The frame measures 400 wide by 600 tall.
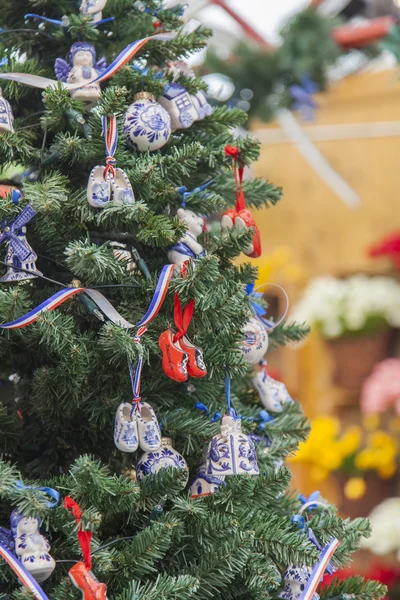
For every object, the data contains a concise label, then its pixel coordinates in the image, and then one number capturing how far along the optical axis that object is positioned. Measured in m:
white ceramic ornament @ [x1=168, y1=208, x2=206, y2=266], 2.46
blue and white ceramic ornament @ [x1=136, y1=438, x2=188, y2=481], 2.42
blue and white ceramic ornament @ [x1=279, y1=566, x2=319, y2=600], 2.50
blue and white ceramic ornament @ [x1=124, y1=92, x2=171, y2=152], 2.47
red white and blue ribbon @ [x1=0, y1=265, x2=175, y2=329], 2.36
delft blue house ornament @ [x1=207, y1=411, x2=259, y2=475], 2.42
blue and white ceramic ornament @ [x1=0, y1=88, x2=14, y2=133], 2.44
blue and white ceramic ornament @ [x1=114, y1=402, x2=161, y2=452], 2.38
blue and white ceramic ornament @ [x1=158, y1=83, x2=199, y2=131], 2.53
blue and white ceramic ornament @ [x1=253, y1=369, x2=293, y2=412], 2.65
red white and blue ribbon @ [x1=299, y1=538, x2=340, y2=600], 2.43
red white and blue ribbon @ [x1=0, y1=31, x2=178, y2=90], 2.47
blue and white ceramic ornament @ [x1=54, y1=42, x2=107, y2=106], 2.47
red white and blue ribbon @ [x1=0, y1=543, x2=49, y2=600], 2.28
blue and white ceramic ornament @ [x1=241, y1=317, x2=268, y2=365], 2.55
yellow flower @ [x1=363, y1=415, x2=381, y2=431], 4.71
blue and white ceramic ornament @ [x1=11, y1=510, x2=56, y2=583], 2.31
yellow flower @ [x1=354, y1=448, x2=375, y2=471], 4.57
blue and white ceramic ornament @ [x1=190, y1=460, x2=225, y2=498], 2.45
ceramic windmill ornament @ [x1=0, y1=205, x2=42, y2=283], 2.41
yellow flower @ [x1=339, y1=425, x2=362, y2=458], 4.58
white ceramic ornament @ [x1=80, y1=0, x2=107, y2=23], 2.52
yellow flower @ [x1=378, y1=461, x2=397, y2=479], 4.59
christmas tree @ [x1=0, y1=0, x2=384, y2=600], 2.35
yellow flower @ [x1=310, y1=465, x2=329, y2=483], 4.60
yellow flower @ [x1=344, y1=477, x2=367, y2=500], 4.53
